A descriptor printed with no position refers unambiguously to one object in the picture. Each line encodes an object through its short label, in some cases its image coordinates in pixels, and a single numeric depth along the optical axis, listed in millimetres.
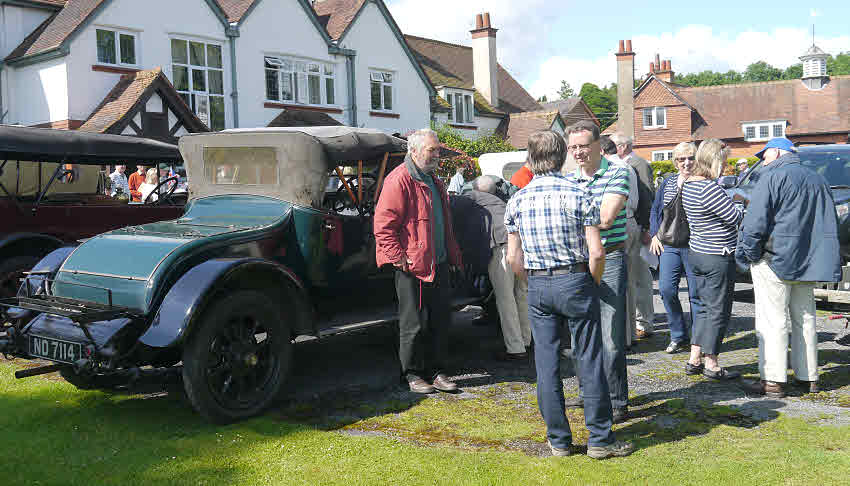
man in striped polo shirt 4941
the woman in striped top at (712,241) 6164
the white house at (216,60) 21109
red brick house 50406
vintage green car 5105
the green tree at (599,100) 93619
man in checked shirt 4445
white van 17406
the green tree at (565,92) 120206
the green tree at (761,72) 116062
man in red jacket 5938
